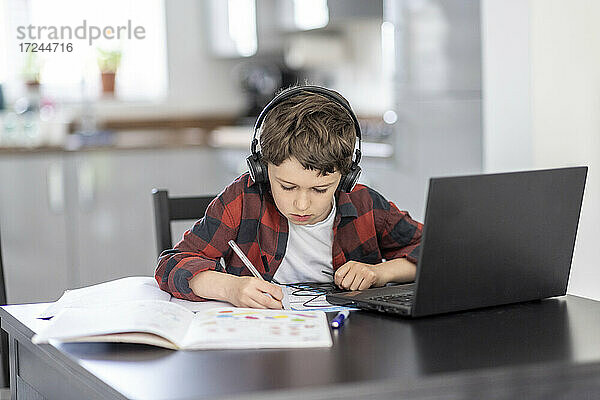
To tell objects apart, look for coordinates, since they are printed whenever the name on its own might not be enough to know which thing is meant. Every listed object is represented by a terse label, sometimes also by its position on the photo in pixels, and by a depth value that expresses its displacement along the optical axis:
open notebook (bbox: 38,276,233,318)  2.37
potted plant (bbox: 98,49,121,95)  6.14
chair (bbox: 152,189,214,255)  3.10
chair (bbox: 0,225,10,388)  2.90
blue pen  2.16
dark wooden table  1.83
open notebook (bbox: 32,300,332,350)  2.02
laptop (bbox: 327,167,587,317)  2.16
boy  2.49
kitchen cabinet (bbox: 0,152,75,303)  5.57
